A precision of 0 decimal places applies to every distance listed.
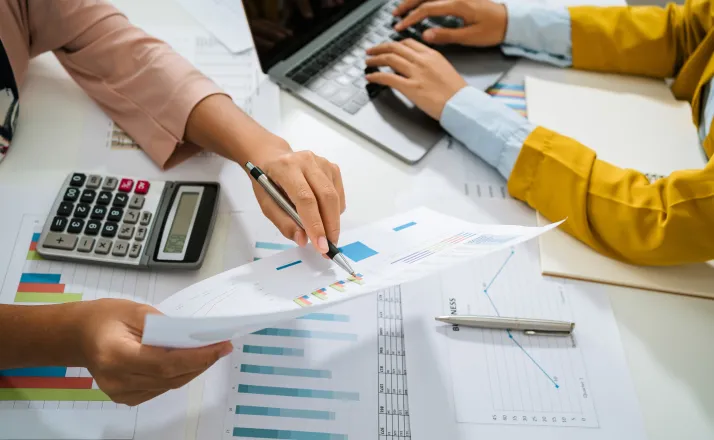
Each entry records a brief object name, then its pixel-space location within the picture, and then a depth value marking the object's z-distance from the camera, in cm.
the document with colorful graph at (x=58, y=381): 51
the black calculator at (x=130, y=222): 61
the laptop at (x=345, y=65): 79
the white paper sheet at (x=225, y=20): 90
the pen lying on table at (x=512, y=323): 61
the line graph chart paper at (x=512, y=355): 57
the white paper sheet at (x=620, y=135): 67
